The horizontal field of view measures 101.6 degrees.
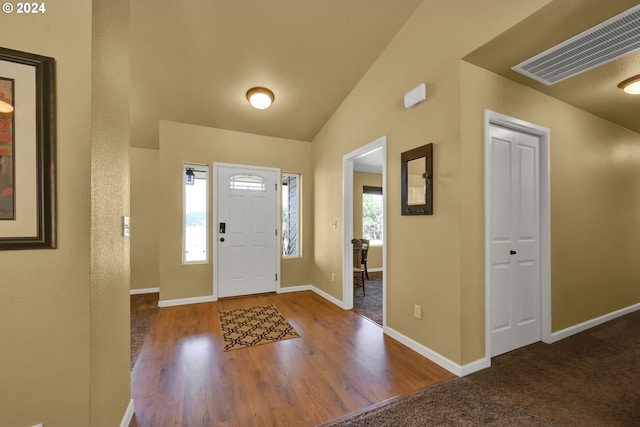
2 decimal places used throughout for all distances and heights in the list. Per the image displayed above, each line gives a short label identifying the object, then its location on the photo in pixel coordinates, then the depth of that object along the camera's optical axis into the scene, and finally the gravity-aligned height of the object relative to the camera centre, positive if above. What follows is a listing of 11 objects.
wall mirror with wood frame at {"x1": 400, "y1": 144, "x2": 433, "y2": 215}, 2.37 +0.31
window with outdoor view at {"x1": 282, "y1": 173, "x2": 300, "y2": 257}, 4.74 -0.01
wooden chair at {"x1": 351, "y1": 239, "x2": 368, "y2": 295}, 4.86 -0.76
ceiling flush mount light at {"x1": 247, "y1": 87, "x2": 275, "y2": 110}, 3.35 +1.51
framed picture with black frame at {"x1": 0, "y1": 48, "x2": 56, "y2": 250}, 1.06 +0.27
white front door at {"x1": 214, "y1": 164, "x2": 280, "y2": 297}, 4.13 -0.26
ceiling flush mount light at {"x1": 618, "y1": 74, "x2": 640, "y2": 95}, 2.36 +1.17
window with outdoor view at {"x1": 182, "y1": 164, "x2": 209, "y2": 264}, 4.05 -0.01
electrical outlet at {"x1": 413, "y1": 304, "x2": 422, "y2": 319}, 2.47 -0.94
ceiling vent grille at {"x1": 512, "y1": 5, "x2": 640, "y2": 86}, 1.68 +1.20
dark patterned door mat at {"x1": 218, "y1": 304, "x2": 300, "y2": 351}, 2.71 -1.33
